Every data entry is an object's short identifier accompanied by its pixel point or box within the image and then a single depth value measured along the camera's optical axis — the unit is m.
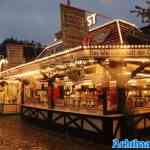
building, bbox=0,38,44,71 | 22.86
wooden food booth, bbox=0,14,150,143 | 12.20
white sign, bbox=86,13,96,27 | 15.25
